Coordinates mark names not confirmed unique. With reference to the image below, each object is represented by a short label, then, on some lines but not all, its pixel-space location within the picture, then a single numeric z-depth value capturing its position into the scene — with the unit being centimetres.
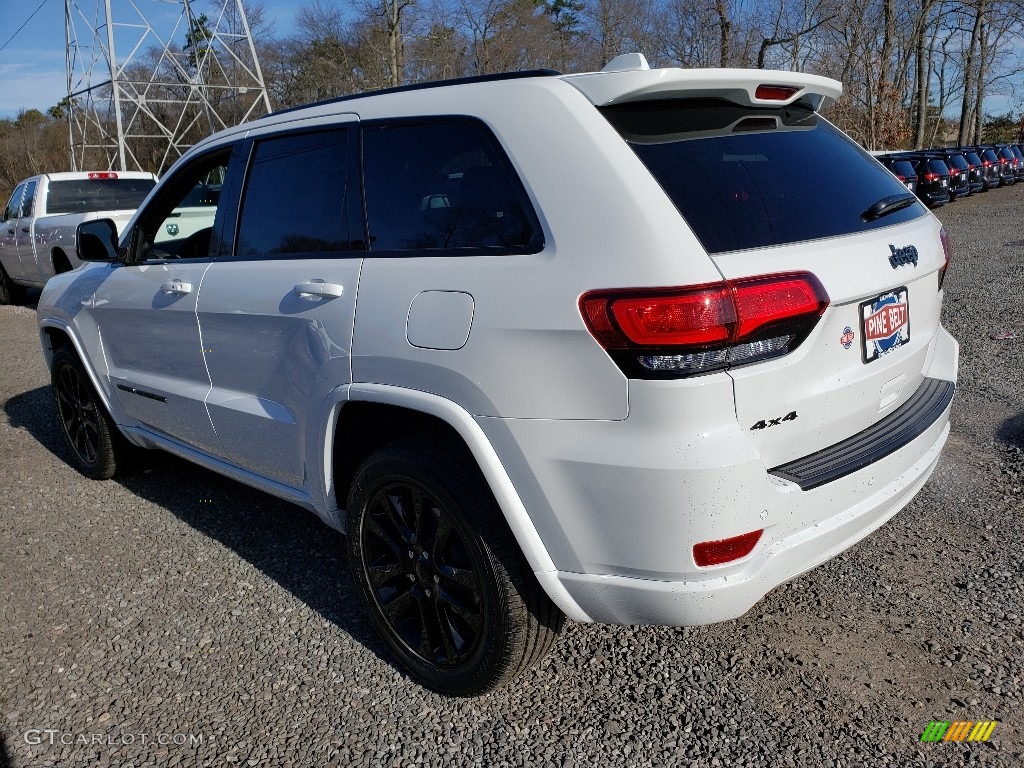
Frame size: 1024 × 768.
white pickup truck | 1072
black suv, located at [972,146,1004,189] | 2773
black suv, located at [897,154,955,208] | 2214
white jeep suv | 206
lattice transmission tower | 2111
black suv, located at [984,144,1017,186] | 2942
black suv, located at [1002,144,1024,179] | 3136
